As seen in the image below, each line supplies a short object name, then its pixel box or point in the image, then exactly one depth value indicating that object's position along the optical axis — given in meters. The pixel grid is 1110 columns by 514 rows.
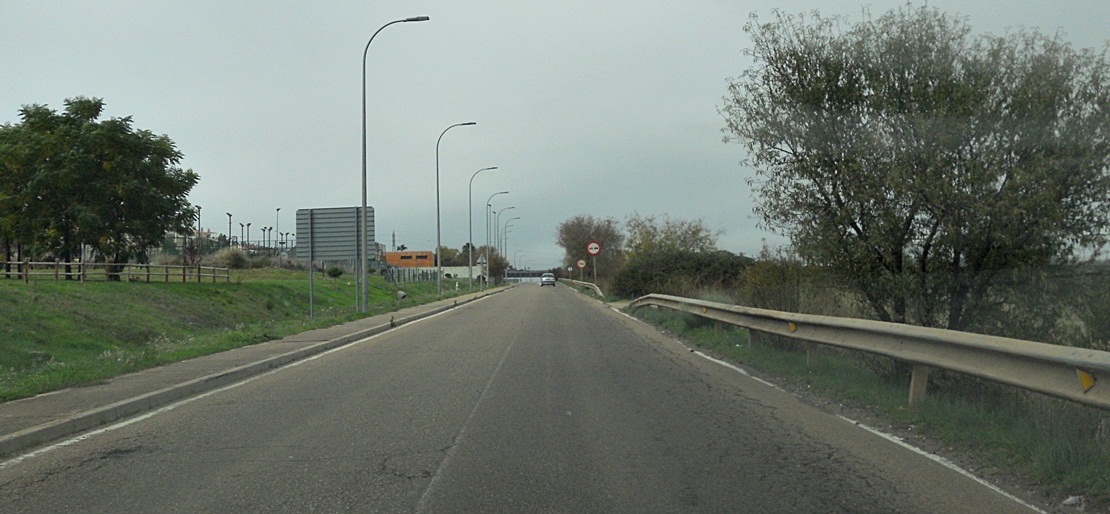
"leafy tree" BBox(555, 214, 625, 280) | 83.44
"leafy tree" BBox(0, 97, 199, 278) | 40.97
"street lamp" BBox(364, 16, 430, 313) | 28.39
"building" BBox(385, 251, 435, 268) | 153.75
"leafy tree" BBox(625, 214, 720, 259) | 54.78
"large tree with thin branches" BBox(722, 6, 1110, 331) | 9.71
